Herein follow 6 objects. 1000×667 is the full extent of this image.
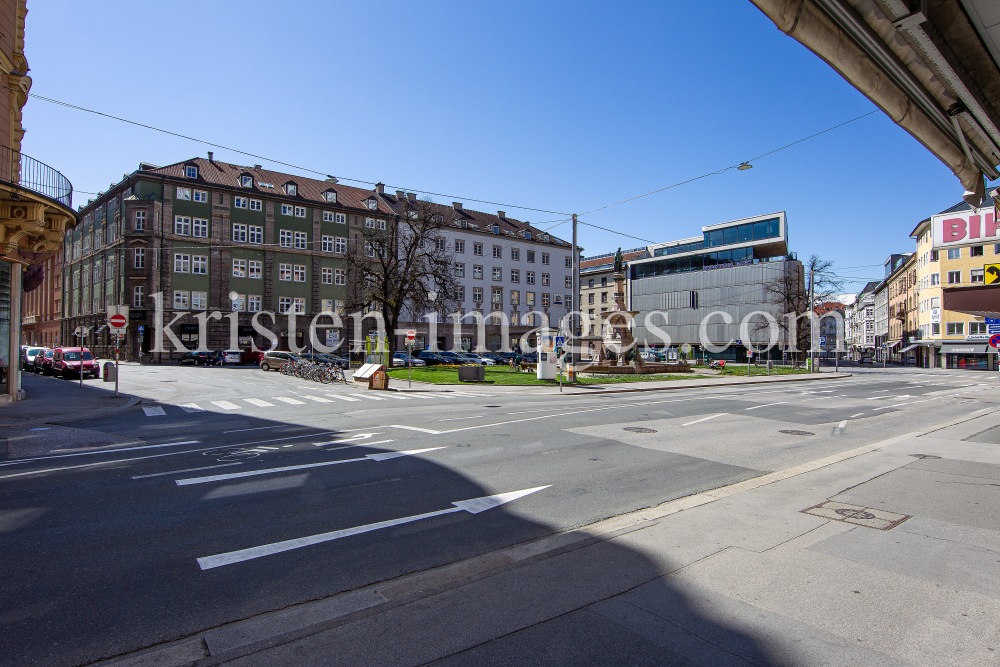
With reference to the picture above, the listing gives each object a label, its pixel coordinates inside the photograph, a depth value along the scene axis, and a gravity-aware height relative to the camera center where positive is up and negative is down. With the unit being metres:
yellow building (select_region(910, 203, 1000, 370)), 61.88 +3.64
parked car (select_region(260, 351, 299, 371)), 38.78 -0.83
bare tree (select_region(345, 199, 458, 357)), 39.81 +5.62
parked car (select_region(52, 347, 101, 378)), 32.06 -0.81
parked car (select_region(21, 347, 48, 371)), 40.30 -0.59
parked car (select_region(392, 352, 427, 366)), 46.03 -0.99
